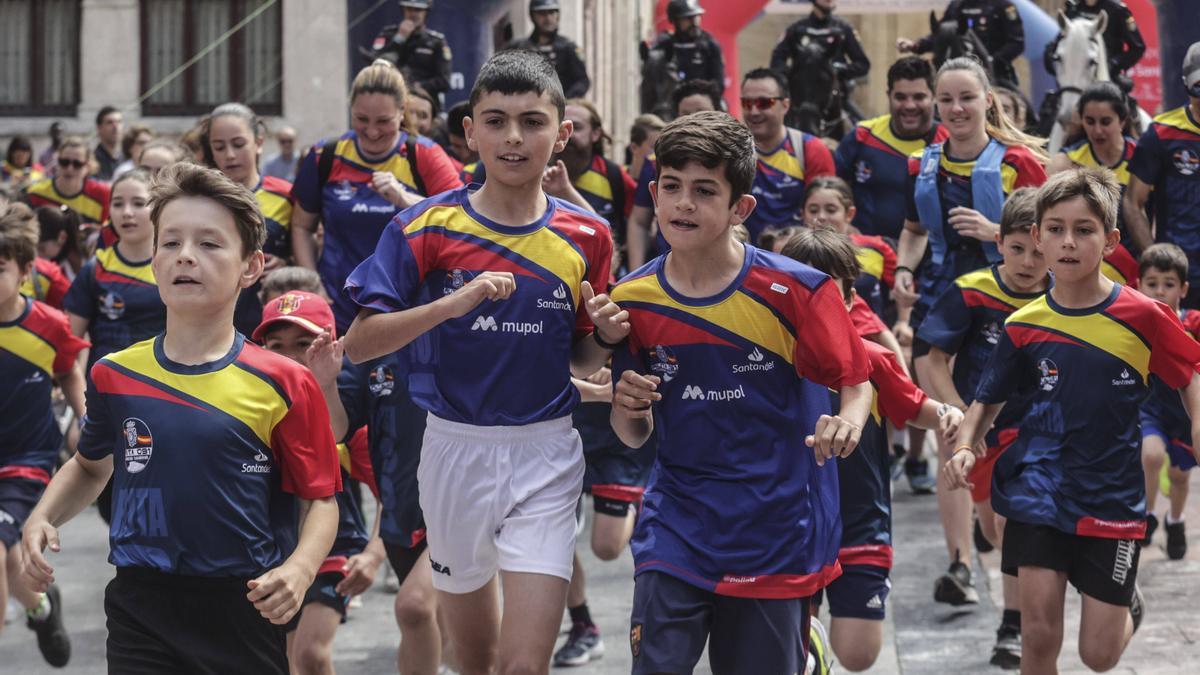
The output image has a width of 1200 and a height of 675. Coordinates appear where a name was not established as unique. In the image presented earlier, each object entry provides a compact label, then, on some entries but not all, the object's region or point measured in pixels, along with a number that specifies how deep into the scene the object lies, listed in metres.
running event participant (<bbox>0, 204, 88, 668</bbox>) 8.08
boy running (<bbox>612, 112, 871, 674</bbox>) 5.18
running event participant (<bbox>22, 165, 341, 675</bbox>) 4.77
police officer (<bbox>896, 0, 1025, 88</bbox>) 14.36
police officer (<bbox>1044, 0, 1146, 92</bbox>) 12.52
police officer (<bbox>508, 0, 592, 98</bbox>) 13.91
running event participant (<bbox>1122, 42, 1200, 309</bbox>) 9.05
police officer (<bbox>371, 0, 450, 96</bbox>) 13.23
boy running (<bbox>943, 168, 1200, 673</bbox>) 6.41
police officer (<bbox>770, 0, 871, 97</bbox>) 14.83
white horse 11.53
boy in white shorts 5.60
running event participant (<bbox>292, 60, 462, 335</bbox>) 8.58
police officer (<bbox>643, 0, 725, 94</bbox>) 14.86
